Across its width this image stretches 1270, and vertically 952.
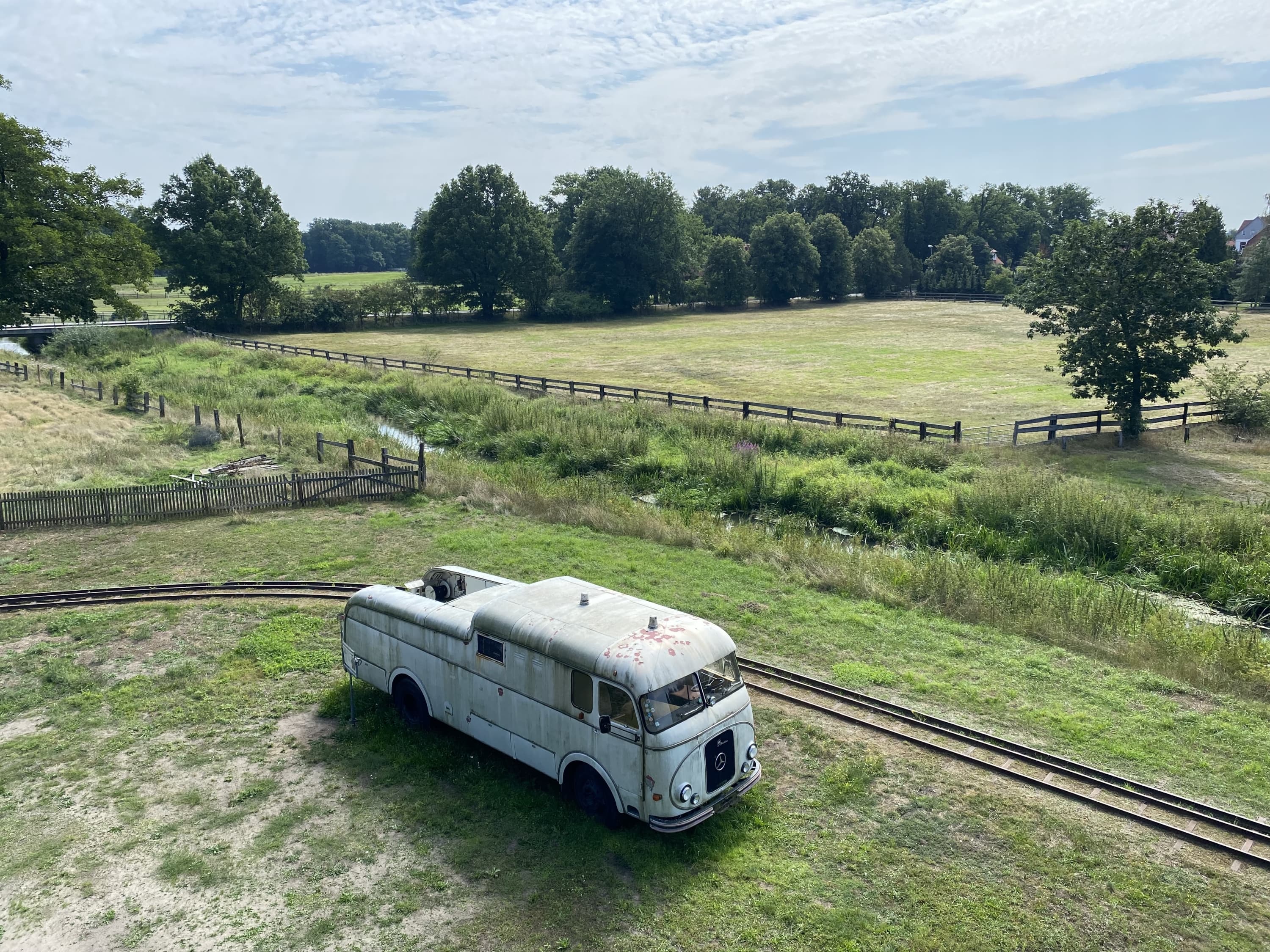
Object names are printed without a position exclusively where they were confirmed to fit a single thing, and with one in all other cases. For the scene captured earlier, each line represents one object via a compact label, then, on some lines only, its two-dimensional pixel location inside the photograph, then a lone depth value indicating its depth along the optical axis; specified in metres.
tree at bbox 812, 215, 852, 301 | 116.81
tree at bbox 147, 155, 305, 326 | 74.12
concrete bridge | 70.62
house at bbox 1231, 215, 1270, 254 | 148.62
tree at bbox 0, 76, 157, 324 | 48.97
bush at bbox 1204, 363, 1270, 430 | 34.06
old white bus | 9.48
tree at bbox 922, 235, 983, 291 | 123.00
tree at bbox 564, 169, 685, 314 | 99.00
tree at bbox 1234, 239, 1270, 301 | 88.69
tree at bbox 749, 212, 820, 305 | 110.69
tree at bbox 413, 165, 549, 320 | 90.31
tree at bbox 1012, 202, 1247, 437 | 31.45
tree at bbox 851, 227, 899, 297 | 120.00
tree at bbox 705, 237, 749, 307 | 108.44
